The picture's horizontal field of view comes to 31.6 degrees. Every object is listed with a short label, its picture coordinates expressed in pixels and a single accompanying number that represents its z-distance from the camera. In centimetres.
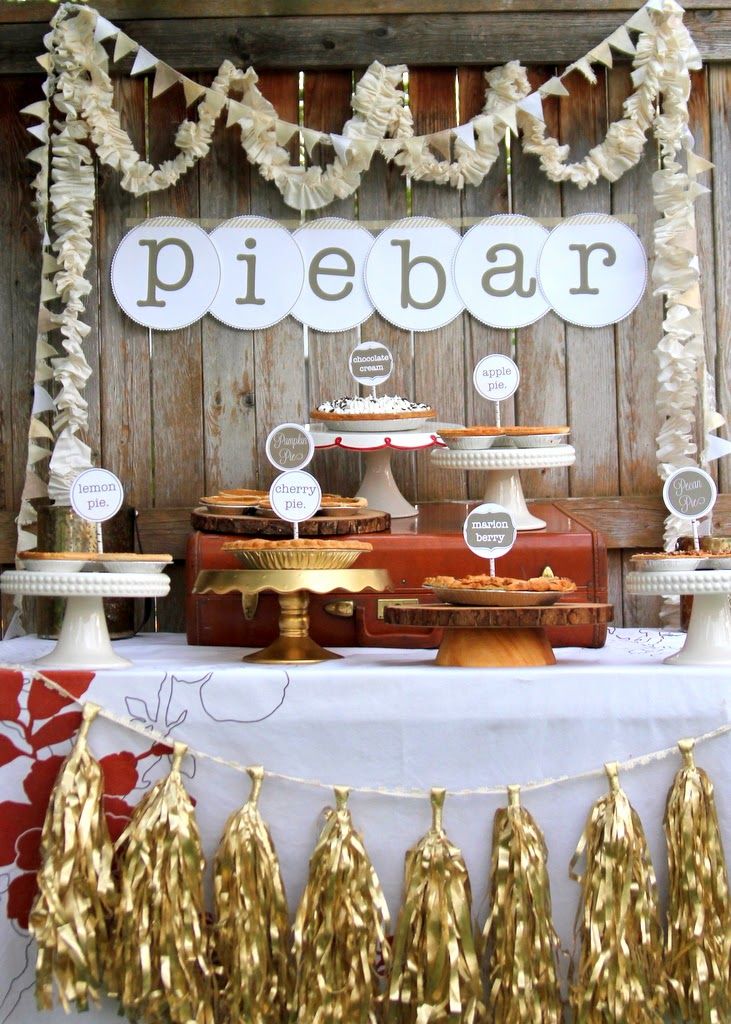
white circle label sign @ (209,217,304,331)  307
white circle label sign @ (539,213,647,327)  306
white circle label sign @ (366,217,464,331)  307
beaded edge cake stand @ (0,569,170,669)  213
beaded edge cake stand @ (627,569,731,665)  210
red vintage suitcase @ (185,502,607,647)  253
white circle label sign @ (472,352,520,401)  267
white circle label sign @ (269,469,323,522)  229
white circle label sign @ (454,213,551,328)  306
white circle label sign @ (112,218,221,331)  307
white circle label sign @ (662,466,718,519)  223
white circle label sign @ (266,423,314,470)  240
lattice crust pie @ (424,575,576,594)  215
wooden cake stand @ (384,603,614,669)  210
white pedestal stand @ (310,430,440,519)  276
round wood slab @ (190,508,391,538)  238
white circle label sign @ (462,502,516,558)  223
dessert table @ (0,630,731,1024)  204
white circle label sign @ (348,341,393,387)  283
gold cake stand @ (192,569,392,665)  220
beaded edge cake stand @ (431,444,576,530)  256
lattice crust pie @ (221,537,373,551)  222
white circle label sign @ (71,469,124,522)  226
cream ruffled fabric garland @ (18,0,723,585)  295
